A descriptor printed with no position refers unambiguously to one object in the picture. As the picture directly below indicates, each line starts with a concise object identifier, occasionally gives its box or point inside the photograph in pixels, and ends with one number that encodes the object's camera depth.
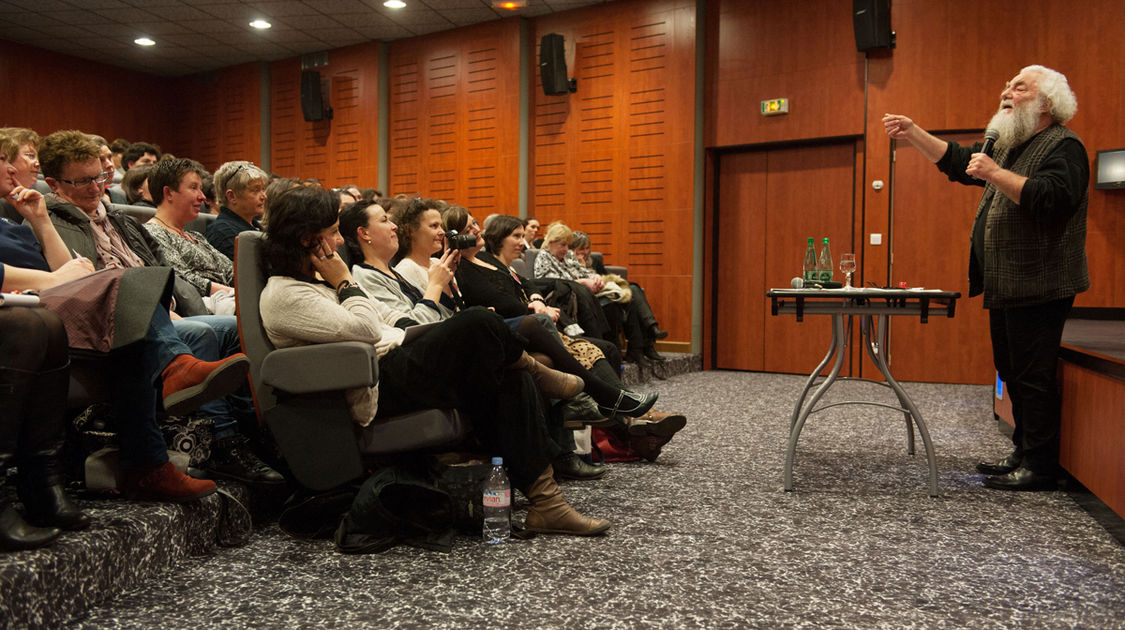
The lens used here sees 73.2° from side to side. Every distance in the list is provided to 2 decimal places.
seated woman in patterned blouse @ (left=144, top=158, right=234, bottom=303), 2.64
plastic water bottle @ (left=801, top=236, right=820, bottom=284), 2.75
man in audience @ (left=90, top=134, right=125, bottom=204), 2.42
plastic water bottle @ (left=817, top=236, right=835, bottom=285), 2.74
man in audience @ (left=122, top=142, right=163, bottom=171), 4.94
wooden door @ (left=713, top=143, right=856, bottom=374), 5.66
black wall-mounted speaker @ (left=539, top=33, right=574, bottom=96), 6.34
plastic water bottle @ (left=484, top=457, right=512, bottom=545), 2.02
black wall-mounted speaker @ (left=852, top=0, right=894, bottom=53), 5.17
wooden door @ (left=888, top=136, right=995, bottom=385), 5.24
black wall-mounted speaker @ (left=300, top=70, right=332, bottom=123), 7.62
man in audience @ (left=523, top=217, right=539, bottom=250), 5.63
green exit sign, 5.65
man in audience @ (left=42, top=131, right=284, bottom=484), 2.08
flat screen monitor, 4.76
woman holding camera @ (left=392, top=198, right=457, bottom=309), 2.84
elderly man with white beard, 2.51
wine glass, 2.79
